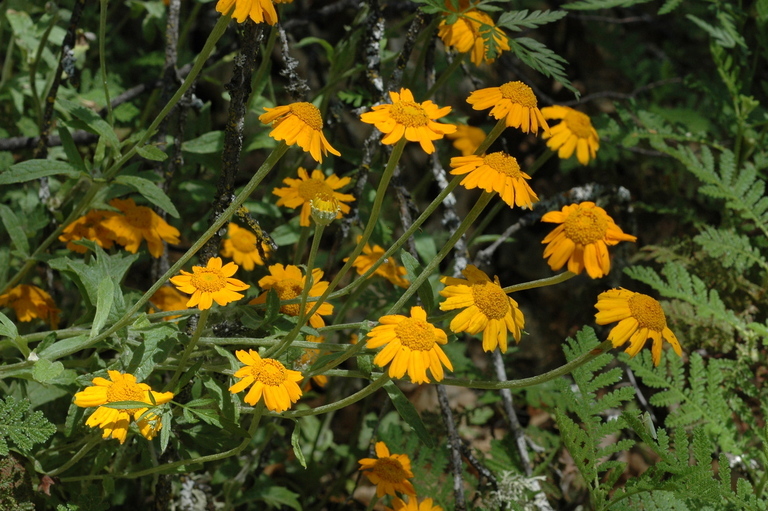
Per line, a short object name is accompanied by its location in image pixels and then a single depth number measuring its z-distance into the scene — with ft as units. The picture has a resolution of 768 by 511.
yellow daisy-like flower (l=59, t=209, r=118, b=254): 7.47
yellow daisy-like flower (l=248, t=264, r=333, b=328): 7.27
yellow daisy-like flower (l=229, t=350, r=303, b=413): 6.99
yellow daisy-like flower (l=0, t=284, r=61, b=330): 7.49
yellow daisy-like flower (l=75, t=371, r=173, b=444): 6.98
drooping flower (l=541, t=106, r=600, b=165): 7.65
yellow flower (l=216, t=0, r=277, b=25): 6.94
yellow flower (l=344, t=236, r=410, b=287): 7.51
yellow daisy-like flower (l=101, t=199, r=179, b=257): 7.47
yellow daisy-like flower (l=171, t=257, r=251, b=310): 7.00
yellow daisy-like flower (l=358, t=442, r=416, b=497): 7.35
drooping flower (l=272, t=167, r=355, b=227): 7.41
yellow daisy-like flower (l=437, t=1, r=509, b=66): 7.35
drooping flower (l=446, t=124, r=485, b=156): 8.06
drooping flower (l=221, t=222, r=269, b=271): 7.66
